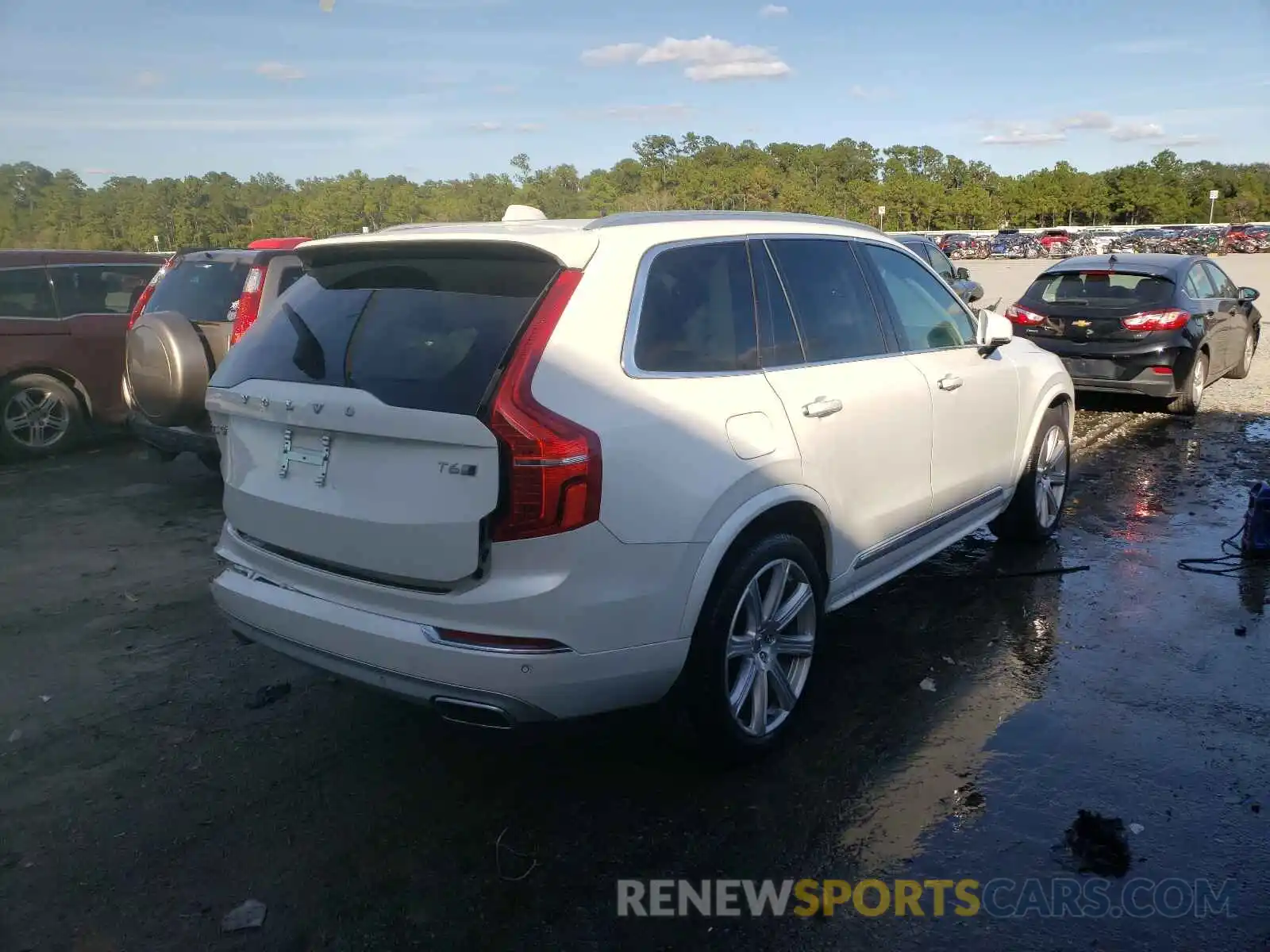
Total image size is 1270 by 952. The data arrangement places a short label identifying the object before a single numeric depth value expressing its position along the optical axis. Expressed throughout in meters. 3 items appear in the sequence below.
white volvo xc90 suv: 2.83
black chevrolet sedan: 10.05
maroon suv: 8.70
